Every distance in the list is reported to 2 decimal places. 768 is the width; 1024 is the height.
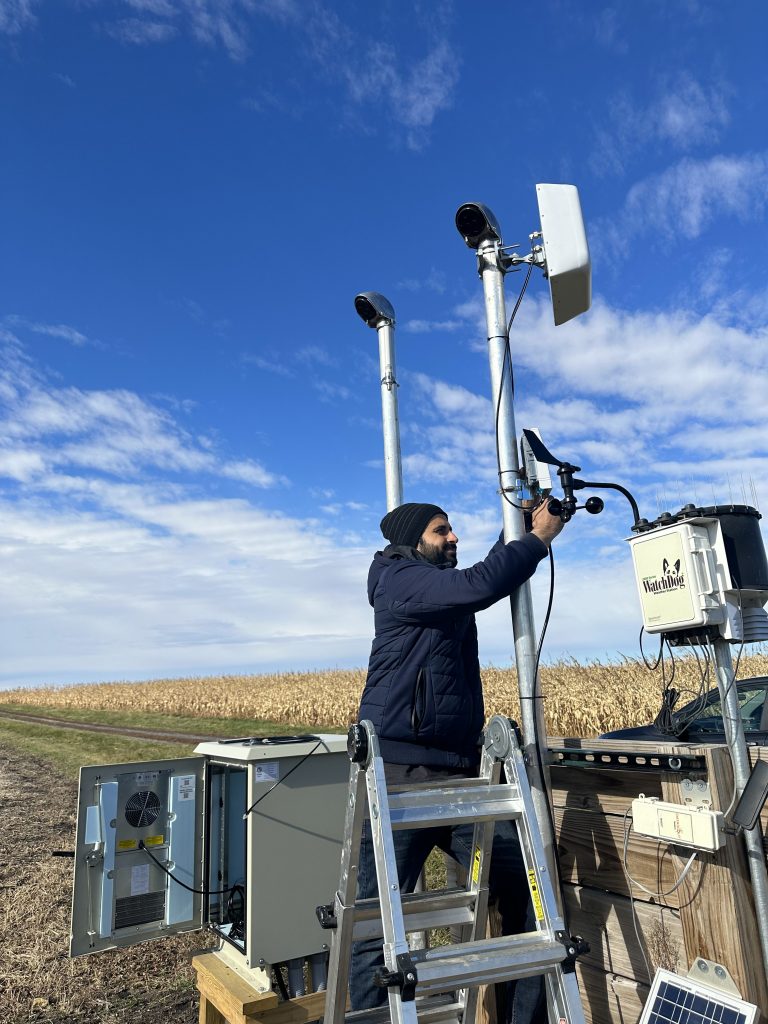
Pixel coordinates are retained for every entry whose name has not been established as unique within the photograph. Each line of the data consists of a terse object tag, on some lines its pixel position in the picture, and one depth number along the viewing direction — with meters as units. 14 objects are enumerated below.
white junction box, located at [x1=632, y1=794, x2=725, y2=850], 2.36
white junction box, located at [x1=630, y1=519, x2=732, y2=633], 2.54
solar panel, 2.28
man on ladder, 2.76
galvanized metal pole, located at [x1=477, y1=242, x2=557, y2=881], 3.00
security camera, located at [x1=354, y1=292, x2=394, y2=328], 4.95
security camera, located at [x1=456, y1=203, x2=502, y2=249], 3.46
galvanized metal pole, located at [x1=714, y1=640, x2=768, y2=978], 2.39
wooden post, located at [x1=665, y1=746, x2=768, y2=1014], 2.36
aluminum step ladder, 2.05
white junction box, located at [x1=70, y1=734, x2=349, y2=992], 3.53
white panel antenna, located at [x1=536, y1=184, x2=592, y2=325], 3.35
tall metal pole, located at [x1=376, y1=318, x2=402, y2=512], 4.73
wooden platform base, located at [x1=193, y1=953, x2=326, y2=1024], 3.28
